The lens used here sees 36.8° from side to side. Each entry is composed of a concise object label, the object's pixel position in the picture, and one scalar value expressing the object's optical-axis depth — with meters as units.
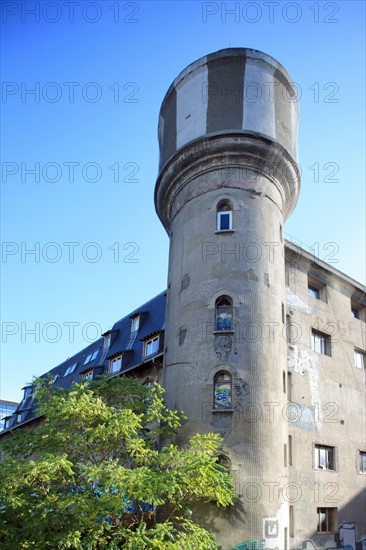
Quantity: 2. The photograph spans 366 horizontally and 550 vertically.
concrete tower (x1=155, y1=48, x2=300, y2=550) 19.89
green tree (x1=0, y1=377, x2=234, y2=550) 16.03
